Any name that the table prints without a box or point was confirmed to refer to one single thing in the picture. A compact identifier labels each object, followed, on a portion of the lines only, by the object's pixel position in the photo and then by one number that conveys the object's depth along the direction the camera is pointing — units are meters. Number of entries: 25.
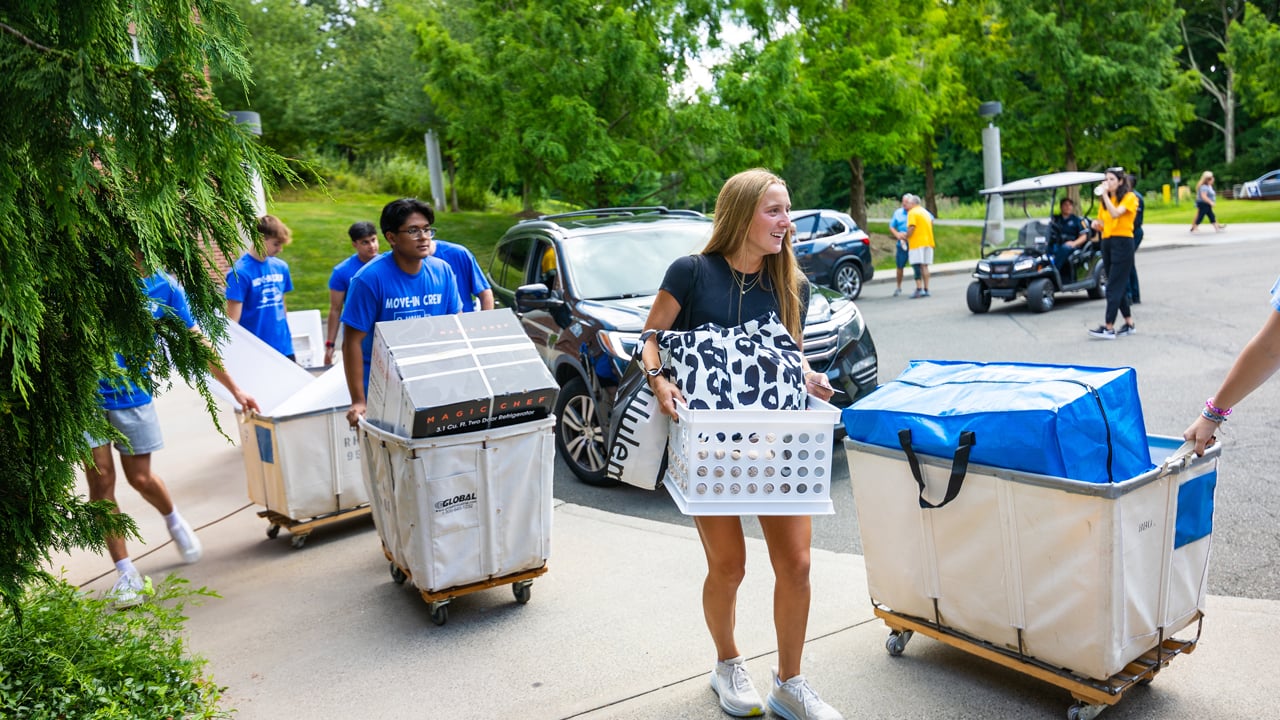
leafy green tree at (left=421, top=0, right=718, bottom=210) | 18.56
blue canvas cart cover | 3.10
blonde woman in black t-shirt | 3.38
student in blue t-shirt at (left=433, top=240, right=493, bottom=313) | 5.98
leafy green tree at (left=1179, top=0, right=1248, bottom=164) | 49.34
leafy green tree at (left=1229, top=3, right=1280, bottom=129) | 40.66
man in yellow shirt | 18.02
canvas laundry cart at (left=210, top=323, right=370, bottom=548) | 5.77
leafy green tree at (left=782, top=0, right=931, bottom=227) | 24.52
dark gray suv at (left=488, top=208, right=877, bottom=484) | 6.97
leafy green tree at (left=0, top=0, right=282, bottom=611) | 2.37
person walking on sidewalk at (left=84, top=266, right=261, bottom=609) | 5.15
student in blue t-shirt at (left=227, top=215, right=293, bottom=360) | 7.21
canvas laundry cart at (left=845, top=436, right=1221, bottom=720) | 3.10
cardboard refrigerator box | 4.32
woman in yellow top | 11.23
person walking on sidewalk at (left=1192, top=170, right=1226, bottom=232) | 26.45
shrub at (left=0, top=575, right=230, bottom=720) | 3.16
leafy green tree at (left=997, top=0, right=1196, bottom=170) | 30.86
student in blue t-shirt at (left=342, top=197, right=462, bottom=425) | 5.03
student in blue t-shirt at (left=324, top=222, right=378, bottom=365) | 7.31
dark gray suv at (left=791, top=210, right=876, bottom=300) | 18.36
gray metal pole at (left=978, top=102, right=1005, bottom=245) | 28.00
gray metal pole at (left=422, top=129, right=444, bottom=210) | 31.50
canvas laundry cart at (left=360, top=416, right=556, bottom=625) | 4.41
